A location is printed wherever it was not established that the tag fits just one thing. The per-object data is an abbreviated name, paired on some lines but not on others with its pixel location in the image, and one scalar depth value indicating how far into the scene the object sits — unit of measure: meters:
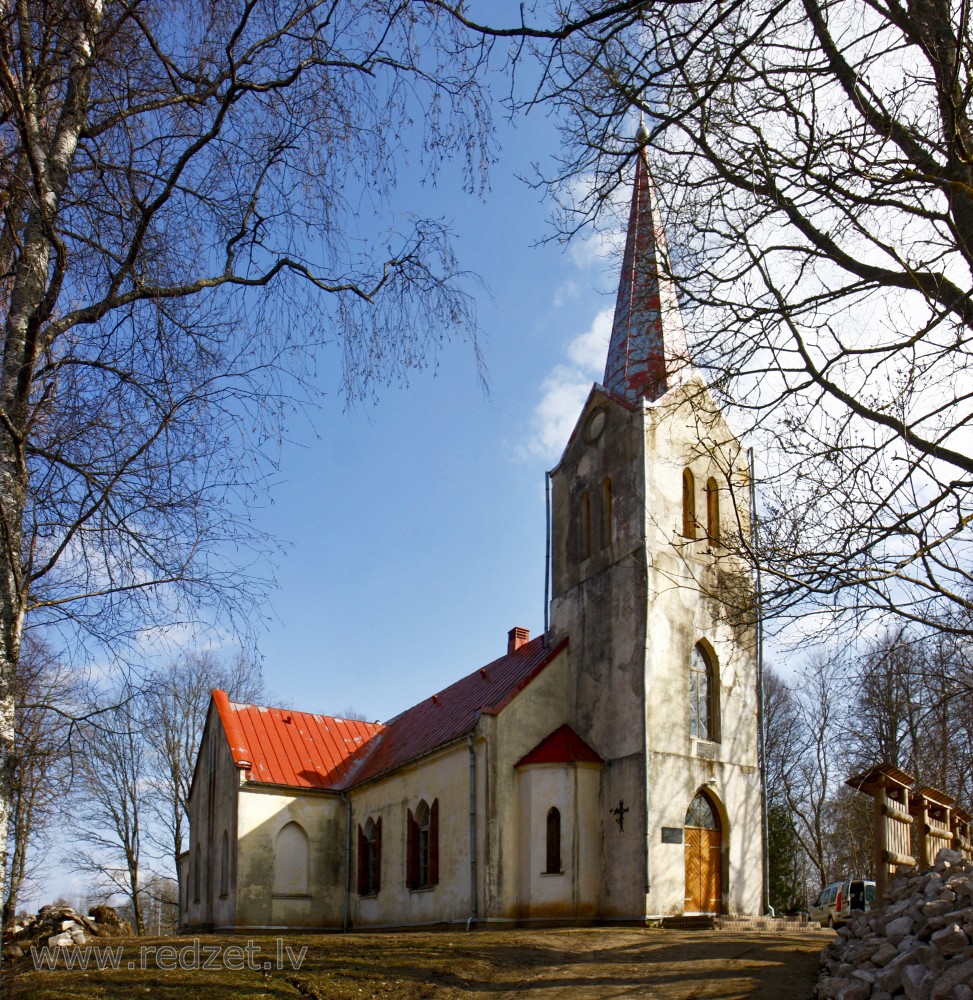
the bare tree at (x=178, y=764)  44.94
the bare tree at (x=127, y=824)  43.81
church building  21.33
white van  27.88
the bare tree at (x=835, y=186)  8.23
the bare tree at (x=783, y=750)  44.09
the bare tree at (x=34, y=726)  8.96
